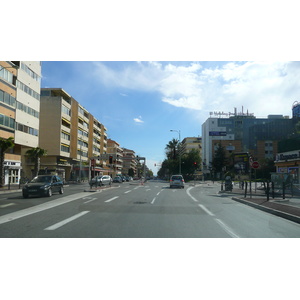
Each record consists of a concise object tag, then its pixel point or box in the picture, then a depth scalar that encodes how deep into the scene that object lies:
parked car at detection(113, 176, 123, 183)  64.99
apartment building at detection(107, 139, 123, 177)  127.69
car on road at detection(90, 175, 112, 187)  40.55
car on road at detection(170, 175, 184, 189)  38.34
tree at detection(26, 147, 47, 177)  41.16
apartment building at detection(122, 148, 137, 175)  173.52
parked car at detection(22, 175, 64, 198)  19.77
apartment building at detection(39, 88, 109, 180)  59.17
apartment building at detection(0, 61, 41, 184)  36.84
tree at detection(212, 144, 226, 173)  96.19
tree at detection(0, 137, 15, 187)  30.00
